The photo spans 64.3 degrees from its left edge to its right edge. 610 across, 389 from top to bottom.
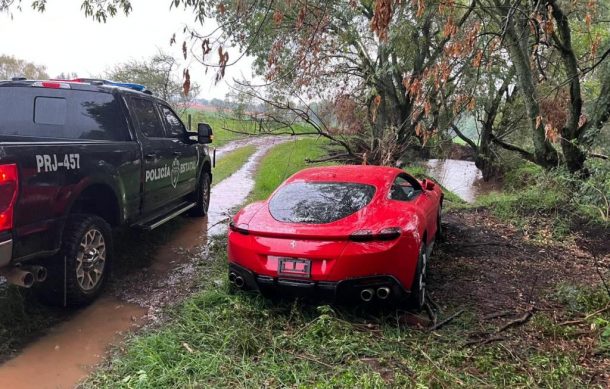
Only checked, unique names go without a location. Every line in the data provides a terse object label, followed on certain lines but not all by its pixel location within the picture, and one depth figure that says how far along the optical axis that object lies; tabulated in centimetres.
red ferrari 391
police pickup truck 368
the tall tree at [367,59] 499
